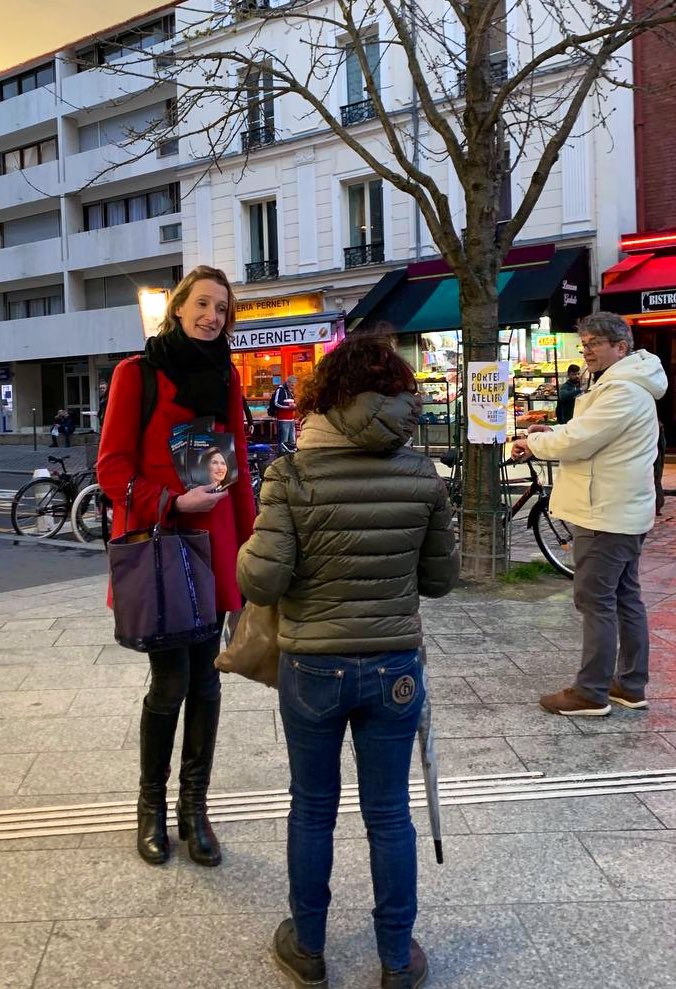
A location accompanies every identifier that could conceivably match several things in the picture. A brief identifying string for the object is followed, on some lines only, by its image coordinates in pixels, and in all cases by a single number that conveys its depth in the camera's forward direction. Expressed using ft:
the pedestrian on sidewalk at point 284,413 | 44.57
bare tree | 23.58
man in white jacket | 14.05
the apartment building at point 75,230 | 96.63
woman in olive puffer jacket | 7.33
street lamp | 27.09
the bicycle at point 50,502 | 37.01
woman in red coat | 9.79
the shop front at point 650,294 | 49.65
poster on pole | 24.66
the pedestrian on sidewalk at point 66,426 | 97.45
